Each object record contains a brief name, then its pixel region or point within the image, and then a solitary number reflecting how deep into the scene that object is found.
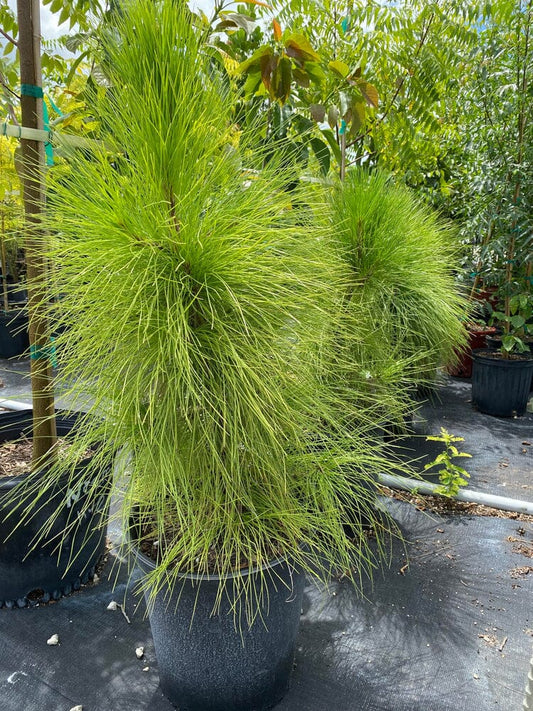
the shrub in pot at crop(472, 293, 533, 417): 2.93
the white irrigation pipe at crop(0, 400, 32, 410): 2.47
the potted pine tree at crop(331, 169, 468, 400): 1.70
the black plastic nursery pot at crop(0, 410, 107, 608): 1.29
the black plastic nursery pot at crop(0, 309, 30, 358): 4.02
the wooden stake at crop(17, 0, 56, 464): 1.18
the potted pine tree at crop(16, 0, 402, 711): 0.85
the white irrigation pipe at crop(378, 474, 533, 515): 1.77
